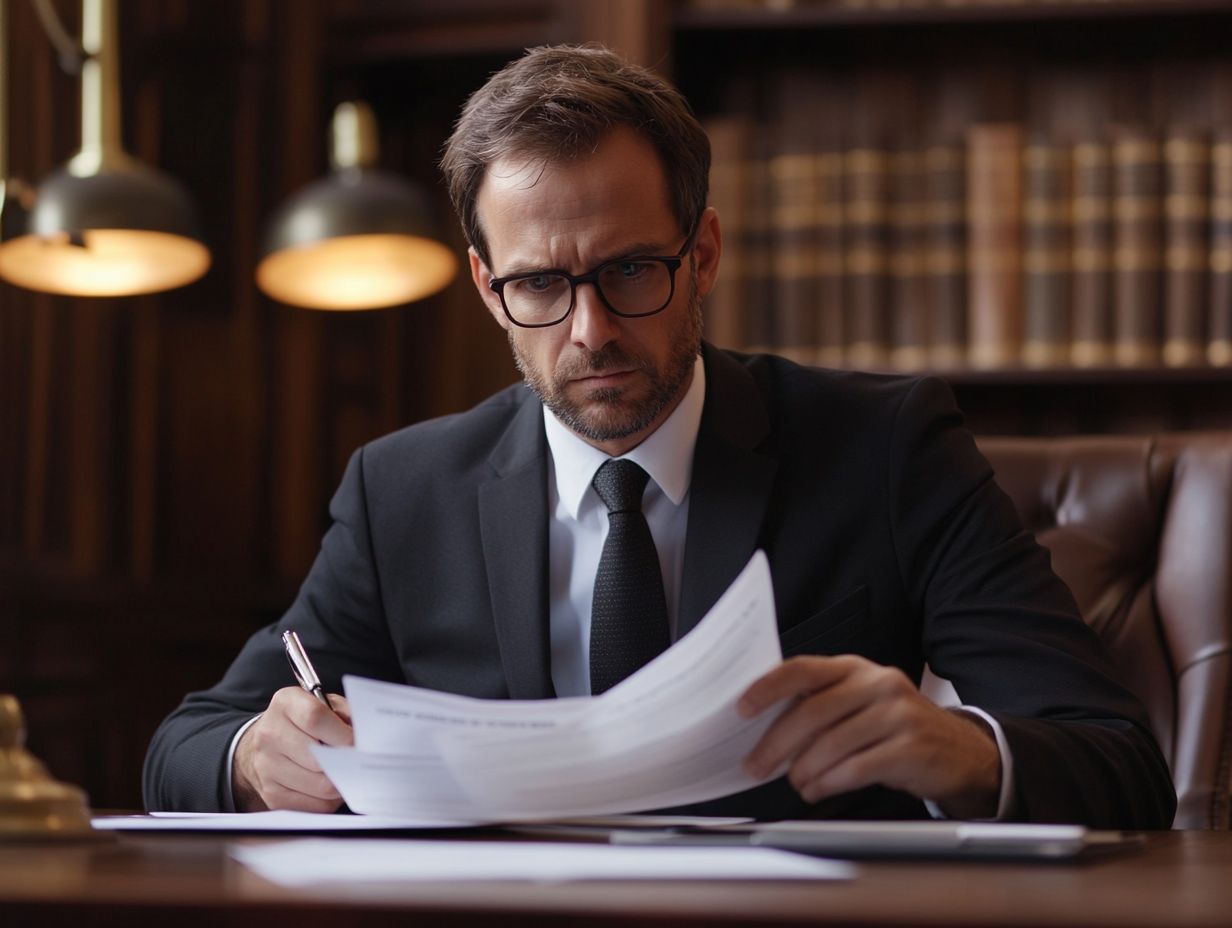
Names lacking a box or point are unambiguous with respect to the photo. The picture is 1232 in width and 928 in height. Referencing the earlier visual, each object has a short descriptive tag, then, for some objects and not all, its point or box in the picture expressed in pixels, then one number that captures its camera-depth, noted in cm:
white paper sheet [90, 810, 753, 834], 154
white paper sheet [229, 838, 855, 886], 132
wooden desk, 114
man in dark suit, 177
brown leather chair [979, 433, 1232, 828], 196
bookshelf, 242
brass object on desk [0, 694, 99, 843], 148
